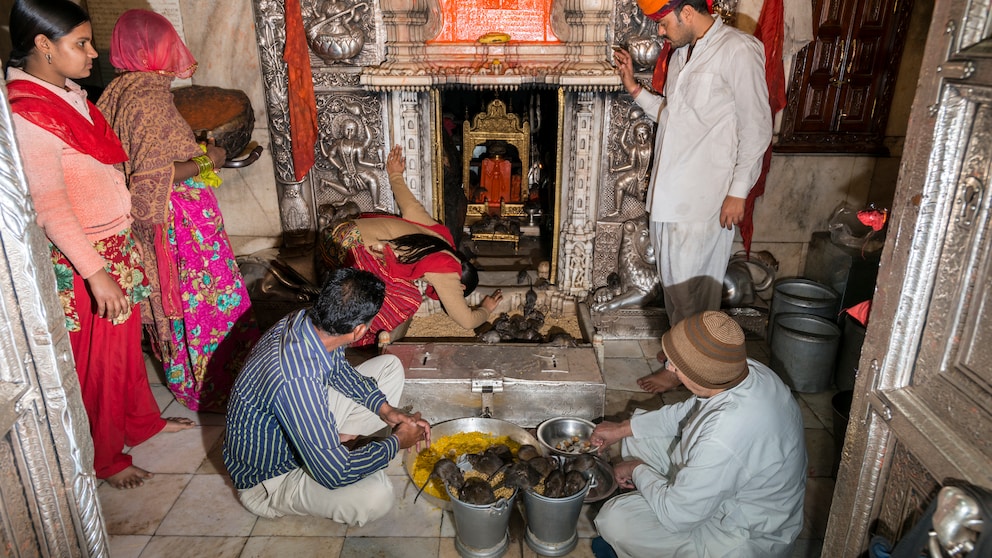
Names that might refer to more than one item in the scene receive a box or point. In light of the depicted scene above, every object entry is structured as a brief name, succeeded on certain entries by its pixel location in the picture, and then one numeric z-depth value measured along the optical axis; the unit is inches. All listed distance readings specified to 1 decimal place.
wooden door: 183.5
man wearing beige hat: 87.4
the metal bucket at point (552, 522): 102.1
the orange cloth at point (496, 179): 235.8
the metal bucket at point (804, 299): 170.4
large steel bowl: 125.7
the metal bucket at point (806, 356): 155.6
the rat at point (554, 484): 103.3
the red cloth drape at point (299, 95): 173.6
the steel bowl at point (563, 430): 128.4
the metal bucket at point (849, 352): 151.5
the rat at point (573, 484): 104.2
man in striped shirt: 93.7
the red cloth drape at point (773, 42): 167.6
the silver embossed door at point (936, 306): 58.2
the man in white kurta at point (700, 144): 143.8
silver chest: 138.3
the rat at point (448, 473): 108.0
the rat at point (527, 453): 118.0
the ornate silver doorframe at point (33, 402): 65.9
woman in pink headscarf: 121.4
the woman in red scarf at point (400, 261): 153.6
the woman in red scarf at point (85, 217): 99.0
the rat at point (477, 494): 102.3
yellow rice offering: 121.7
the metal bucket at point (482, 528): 100.6
